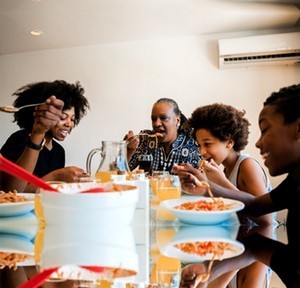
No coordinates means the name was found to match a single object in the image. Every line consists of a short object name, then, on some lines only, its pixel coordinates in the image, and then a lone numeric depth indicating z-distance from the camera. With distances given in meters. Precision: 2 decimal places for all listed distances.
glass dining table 0.50
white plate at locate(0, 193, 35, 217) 1.00
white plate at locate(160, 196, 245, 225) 0.90
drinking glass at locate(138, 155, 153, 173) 1.67
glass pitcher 1.10
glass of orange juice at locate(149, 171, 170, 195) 1.10
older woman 2.68
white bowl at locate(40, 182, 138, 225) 0.72
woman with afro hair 1.38
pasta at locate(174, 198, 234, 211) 0.95
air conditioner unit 3.27
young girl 1.42
